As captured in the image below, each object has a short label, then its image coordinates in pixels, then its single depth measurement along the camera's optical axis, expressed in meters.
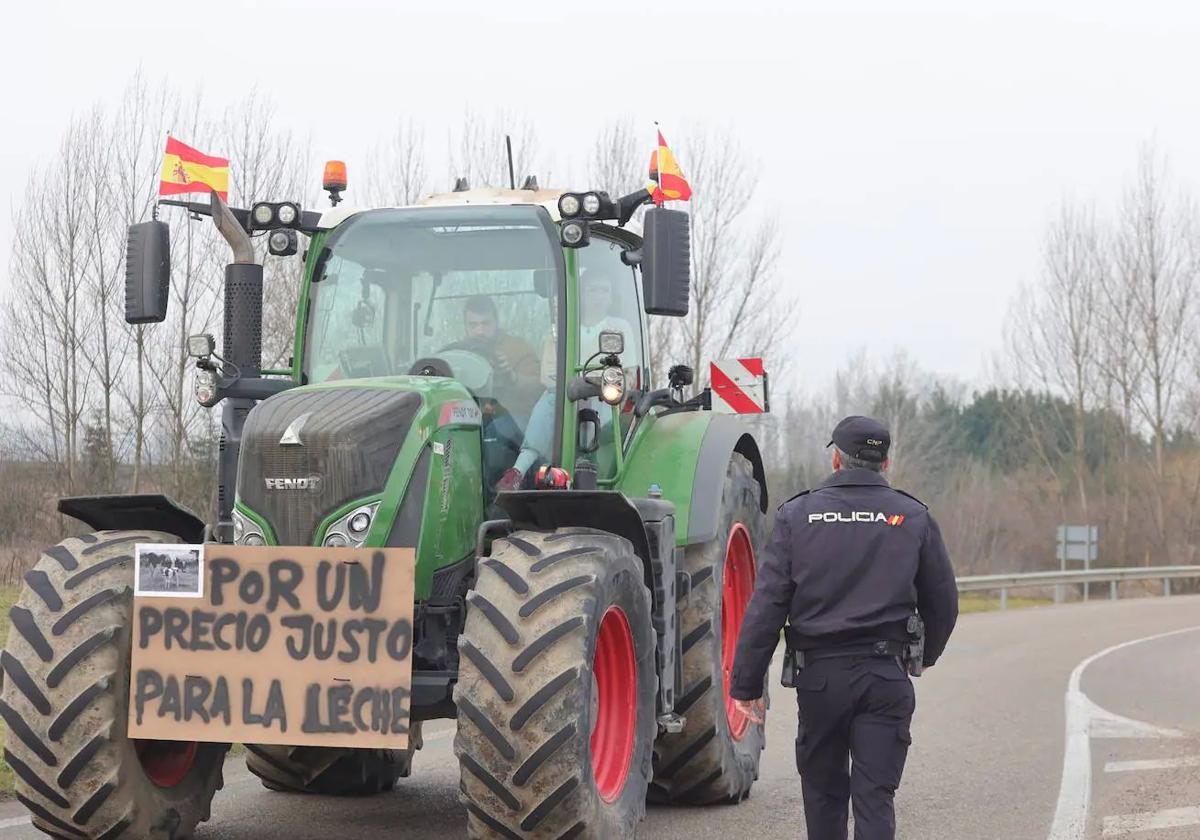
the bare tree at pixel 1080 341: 47.25
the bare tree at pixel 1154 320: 46.19
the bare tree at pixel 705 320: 26.98
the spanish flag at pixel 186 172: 8.38
